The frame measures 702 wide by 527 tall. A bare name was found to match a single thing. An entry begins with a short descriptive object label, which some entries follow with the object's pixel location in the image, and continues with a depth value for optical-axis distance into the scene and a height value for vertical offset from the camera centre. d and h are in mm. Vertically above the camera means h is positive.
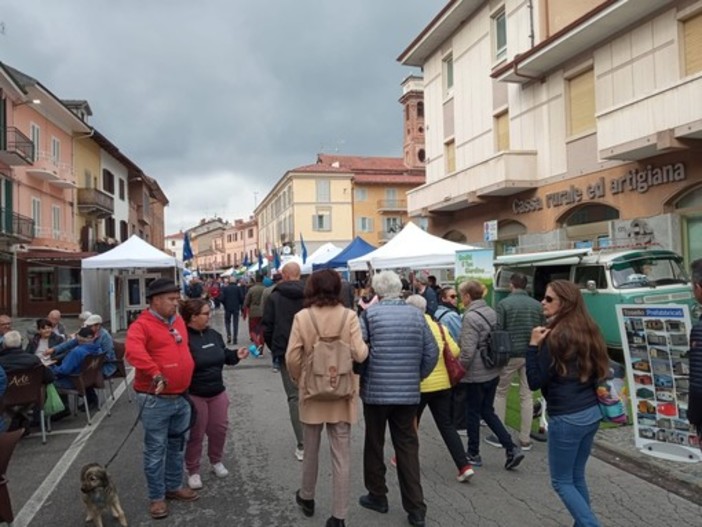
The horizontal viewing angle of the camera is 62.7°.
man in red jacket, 4223 -691
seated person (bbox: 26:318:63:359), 8102 -744
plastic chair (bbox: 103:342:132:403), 8016 -1123
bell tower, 60281 +16381
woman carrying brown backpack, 3863 -571
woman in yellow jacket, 4602 -1014
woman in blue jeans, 3408 -646
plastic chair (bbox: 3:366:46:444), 6027 -1075
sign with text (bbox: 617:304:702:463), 5332 -1044
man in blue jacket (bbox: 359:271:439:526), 4020 -696
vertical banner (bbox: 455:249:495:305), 10797 +165
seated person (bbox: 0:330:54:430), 6160 -815
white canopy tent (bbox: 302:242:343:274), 20992 +830
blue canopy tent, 17312 +776
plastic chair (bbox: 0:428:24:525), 3764 -1209
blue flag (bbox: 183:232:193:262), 22984 +1310
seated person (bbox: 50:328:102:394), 7109 -972
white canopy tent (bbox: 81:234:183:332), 16703 +466
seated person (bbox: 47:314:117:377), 7684 -809
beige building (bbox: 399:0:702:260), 12992 +4333
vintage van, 9430 -151
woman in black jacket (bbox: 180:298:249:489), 4805 -833
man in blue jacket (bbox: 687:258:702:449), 3084 -544
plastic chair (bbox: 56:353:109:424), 7152 -1175
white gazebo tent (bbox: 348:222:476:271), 12961 +554
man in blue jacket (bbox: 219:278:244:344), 14922 -569
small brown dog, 4031 -1482
